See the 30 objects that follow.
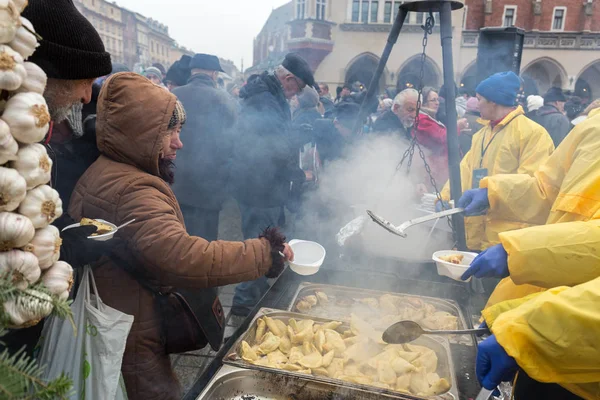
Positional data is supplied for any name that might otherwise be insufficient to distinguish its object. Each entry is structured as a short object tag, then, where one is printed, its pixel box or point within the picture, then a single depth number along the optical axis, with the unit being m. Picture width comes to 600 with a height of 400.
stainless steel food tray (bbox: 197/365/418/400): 1.97
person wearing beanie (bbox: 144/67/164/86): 8.18
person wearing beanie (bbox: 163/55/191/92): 5.96
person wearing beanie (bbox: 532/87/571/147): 6.48
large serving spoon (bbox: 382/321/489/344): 2.06
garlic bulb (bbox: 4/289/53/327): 0.76
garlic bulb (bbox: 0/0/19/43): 0.75
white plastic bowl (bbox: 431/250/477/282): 2.54
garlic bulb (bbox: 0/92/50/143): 0.82
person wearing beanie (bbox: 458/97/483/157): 6.29
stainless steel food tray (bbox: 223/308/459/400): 1.95
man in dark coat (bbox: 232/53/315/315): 4.15
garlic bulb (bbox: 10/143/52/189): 0.86
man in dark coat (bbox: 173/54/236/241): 4.07
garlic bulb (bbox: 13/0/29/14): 0.80
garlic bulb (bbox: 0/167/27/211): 0.81
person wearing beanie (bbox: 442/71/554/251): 3.42
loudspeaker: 7.13
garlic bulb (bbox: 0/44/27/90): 0.77
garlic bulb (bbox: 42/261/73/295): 0.95
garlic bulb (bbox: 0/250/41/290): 0.84
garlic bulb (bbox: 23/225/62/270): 0.91
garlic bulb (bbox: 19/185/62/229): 0.89
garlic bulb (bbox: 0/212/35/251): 0.83
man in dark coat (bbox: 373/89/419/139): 5.41
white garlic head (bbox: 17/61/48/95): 0.86
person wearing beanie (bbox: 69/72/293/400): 1.62
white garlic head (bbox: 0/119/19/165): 0.78
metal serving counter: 2.89
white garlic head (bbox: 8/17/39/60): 0.81
